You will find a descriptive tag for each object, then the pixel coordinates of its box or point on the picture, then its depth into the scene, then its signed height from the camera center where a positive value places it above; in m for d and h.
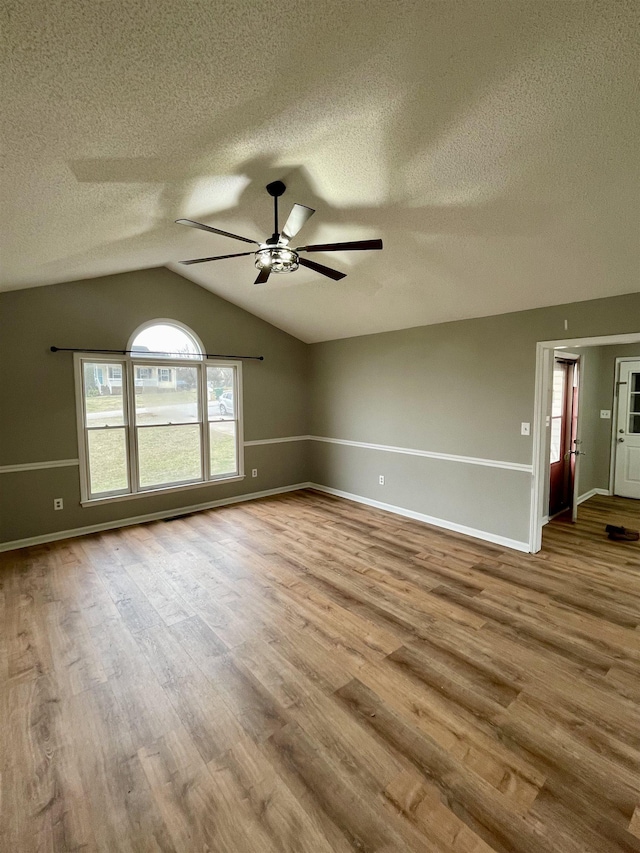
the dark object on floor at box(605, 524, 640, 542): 4.12 -1.50
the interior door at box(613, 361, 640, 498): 5.49 -0.53
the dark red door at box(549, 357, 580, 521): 4.85 -0.47
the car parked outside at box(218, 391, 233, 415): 5.48 -0.07
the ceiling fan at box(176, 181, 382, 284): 2.07 +0.93
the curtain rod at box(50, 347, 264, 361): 4.18 +0.56
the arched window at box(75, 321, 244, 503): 4.48 -0.25
